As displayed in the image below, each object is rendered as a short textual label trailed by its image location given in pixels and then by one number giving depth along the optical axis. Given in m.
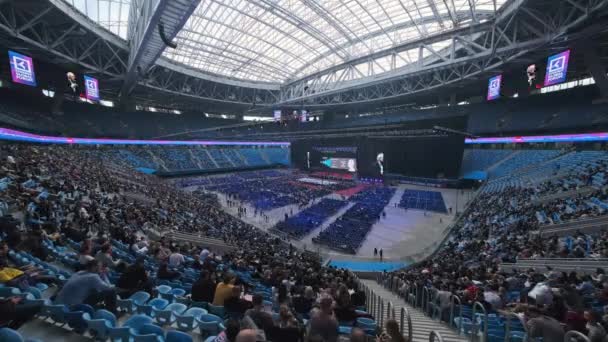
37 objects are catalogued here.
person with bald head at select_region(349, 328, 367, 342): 2.61
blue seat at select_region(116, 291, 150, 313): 4.13
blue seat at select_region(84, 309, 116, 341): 3.07
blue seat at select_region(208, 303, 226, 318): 4.40
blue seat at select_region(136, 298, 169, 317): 4.09
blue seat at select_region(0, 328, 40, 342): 2.17
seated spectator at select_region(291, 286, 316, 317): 5.20
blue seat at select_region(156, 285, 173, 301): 4.98
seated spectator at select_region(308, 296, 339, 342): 3.17
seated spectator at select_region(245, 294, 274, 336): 3.28
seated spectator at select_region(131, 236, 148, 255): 7.69
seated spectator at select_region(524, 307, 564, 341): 3.28
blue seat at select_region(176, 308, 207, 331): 3.87
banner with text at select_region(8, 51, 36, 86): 19.25
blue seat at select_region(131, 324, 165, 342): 2.85
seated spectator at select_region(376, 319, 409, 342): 2.62
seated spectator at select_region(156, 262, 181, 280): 6.01
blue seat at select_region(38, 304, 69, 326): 3.31
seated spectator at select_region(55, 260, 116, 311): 3.62
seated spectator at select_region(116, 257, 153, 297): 4.57
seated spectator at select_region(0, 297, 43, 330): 2.76
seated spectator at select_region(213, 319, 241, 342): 2.66
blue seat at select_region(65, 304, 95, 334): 3.28
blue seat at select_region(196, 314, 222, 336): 3.66
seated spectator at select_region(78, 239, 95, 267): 4.93
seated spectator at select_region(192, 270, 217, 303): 4.81
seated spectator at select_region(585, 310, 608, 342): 2.92
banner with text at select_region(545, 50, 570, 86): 18.59
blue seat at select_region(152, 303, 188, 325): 4.05
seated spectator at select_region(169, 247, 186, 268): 7.02
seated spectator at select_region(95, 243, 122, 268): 5.41
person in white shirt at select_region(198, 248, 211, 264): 8.35
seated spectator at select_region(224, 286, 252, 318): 4.28
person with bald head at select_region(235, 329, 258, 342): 2.30
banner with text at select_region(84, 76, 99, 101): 25.19
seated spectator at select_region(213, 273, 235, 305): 4.55
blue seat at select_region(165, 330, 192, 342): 2.80
